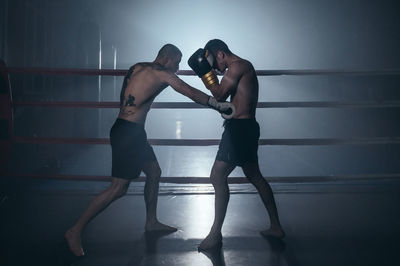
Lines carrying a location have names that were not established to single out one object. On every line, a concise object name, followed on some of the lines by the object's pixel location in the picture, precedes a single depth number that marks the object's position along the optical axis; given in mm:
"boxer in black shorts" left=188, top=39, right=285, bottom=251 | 2174
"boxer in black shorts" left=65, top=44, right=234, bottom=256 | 2068
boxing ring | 3162
